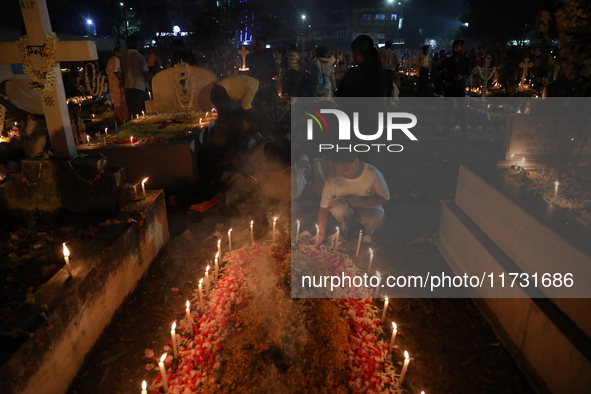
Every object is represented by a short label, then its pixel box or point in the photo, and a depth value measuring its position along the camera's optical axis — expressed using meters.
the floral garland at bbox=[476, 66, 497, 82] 15.04
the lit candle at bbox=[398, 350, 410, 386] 3.12
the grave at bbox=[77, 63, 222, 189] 7.28
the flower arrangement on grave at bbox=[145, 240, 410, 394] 3.17
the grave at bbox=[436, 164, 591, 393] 3.02
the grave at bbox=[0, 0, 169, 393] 3.34
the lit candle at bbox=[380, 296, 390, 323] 3.89
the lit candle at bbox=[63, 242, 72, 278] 3.40
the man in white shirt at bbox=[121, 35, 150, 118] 9.88
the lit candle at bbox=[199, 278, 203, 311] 4.09
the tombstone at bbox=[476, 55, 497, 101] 15.05
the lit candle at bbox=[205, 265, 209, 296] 4.27
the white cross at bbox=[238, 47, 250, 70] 16.84
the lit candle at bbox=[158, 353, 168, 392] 3.05
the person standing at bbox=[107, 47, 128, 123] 9.88
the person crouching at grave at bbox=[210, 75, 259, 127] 9.55
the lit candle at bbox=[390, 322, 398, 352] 3.49
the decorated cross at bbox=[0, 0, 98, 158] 4.73
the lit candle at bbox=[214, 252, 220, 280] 4.58
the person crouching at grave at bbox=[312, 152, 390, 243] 5.36
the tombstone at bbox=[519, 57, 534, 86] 15.88
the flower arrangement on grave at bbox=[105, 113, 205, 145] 7.81
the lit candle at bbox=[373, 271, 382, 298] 4.26
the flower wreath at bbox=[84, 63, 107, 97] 11.81
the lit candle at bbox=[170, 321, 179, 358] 3.44
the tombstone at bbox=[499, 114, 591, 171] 4.68
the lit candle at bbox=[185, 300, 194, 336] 3.72
